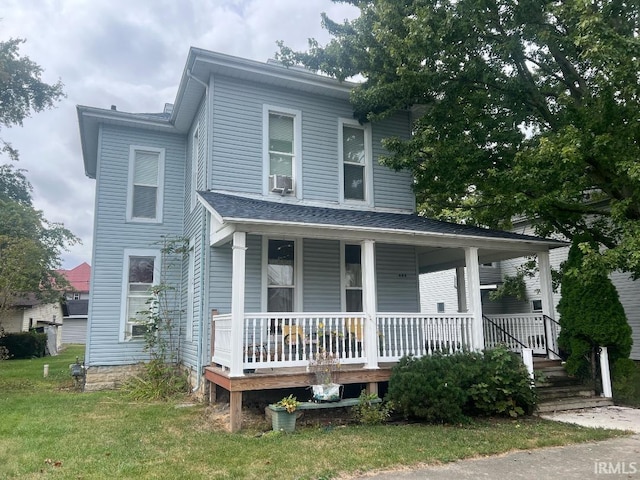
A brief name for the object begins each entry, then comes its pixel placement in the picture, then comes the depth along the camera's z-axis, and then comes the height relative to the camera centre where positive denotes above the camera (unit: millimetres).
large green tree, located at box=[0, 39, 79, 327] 22141 +7329
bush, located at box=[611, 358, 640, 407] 8578 -1446
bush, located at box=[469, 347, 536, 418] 7348 -1374
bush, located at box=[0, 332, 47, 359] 23297 -1772
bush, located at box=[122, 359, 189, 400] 9758 -1651
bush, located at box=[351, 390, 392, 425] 7078 -1642
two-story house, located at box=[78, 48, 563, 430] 7949 +1441
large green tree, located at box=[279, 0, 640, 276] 8648 +4684
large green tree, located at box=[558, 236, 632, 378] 8602 -272
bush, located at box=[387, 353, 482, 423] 6949 -1263
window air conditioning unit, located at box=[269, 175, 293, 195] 9859 +2695
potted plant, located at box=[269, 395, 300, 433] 6638 -1570
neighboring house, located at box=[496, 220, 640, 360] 14453 +405
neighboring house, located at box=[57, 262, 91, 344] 40062 -1043
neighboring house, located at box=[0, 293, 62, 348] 26766 -599
